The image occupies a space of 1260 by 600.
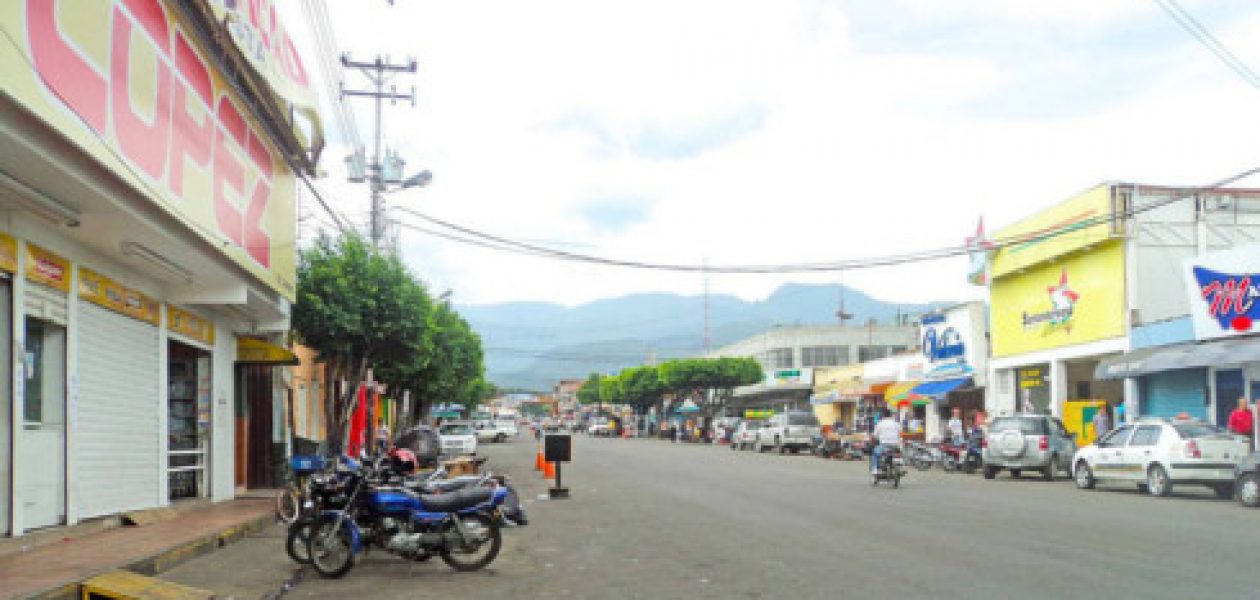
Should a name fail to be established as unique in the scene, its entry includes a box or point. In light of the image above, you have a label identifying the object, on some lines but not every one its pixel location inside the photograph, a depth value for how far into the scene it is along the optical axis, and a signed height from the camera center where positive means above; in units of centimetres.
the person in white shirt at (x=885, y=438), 2195 -178
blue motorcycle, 1030 -170
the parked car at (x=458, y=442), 4041 -331
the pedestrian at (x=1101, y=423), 2959 -201
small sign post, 2006 -182
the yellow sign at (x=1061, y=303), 3123 +165
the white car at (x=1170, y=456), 1931 -199
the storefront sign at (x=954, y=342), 4156 +48
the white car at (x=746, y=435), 4991 -392
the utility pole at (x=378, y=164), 3372 +641
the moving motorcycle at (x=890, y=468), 2173 -237
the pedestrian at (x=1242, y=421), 2245 -150
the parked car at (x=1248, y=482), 1744 -220
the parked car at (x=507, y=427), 6506 -442
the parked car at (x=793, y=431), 4372 -324
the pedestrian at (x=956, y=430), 3165 -236
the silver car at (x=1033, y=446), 2611 -235
